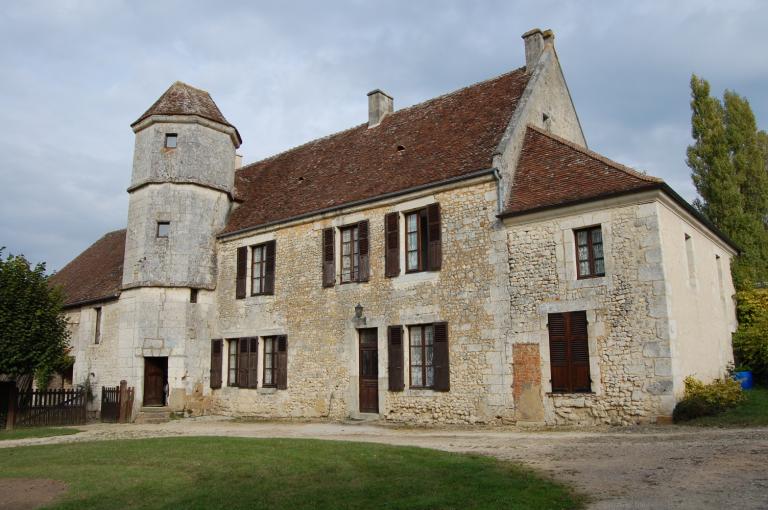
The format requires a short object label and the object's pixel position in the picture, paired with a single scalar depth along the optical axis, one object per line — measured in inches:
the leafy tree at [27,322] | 665.0
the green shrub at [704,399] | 452.8
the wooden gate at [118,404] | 714.2
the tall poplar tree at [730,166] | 920.9
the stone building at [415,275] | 506.9
